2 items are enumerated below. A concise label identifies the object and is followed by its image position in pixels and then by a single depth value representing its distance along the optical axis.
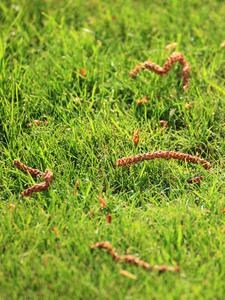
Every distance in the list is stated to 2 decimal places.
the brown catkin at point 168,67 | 6.35
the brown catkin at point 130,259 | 3.73
